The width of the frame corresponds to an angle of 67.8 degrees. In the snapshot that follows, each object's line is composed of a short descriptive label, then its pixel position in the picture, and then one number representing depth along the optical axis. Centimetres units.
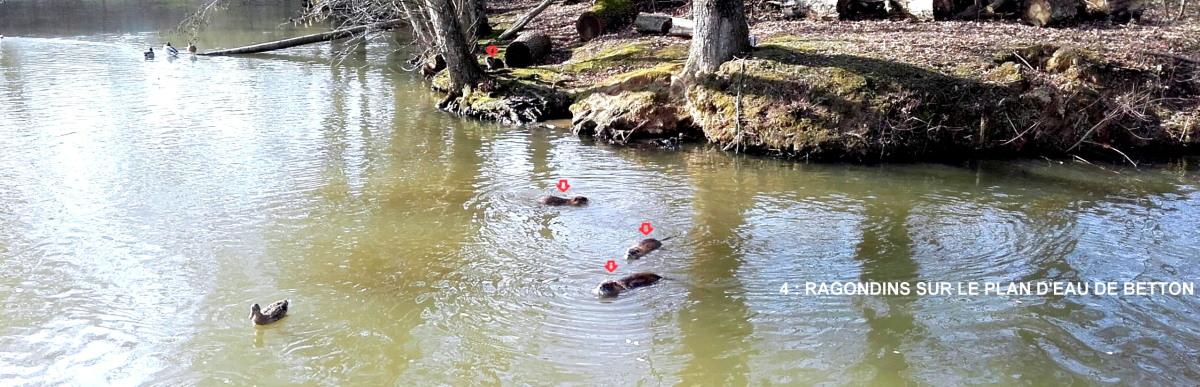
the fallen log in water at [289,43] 2302
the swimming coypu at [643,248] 789
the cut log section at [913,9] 1576
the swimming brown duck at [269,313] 643
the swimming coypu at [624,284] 702
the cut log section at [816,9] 1672
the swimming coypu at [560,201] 955
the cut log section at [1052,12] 1495
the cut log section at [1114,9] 1520
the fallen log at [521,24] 1853
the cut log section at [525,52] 1833
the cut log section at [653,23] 1847
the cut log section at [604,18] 2012
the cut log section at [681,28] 1764
